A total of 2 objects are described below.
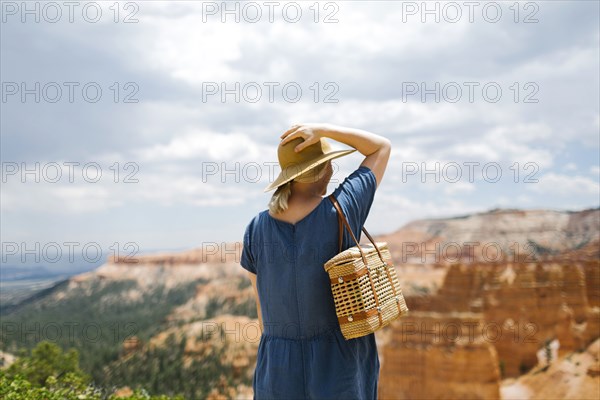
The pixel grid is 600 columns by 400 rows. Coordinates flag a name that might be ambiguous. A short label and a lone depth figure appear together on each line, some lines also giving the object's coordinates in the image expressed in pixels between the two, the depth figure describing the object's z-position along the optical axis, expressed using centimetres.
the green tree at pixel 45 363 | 955
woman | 173
